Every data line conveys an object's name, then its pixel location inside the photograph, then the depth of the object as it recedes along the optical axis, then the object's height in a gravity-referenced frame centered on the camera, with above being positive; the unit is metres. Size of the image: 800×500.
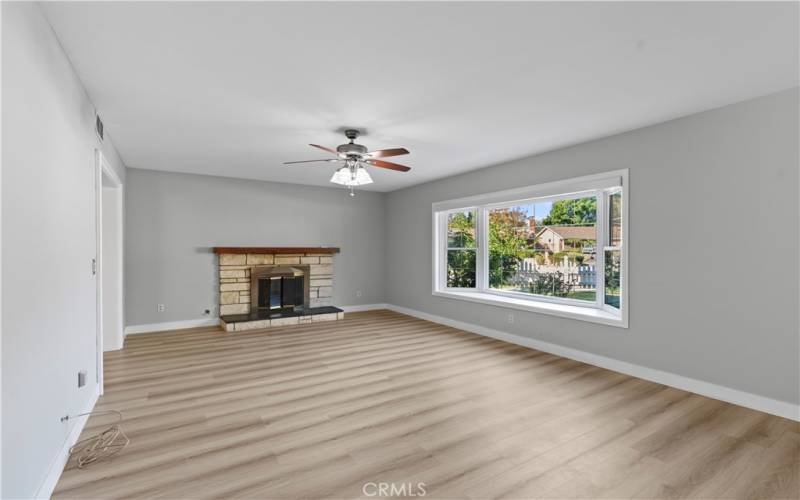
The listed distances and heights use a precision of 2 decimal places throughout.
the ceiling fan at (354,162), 3.64 +0.87
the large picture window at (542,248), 4.18 -0.01
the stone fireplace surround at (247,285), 5.94 -0.61
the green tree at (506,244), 5.35 +0.05
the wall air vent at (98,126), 3.17 +1.05
